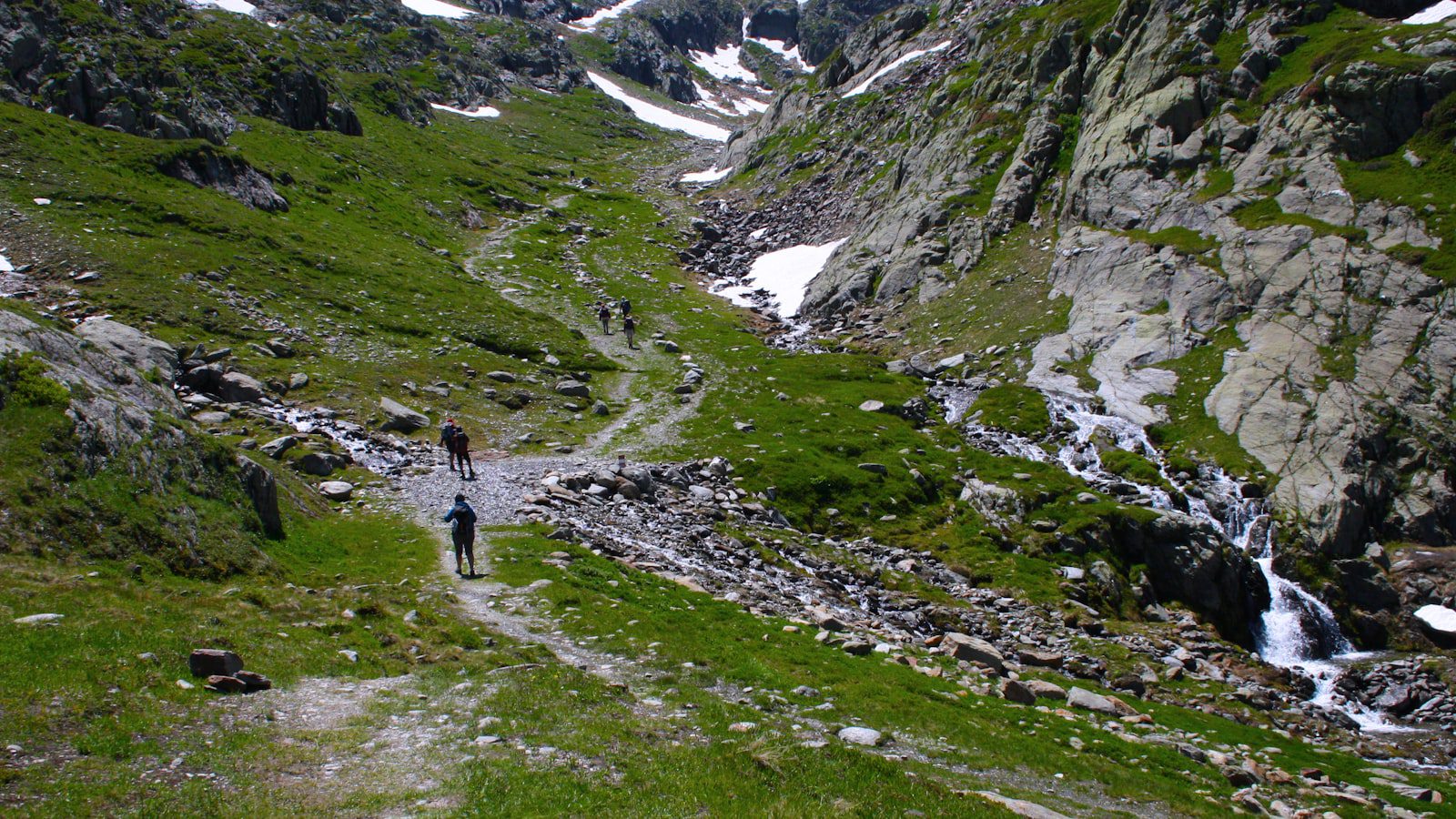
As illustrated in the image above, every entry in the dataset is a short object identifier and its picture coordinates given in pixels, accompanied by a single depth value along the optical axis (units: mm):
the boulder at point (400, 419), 40334
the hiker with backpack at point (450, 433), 34375
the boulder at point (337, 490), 30250
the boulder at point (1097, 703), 20172
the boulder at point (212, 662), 12055
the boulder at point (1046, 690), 20625
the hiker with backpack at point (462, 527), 22844
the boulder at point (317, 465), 32094
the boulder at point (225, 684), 11727
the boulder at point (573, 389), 52875
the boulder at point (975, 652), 22750
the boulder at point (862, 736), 14344
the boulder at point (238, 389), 37406
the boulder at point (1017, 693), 19609
